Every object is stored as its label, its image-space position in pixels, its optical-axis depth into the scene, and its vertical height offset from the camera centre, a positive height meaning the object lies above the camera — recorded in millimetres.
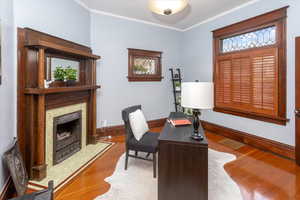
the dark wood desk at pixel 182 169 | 1559 -678
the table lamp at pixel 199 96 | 1638 +18
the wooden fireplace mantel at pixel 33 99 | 2102 -16
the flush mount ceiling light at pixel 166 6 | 2375 +1346
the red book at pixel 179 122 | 2156 -321
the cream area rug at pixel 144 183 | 1868 -1070
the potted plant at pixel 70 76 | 2721 +360
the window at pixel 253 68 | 2883 +597
